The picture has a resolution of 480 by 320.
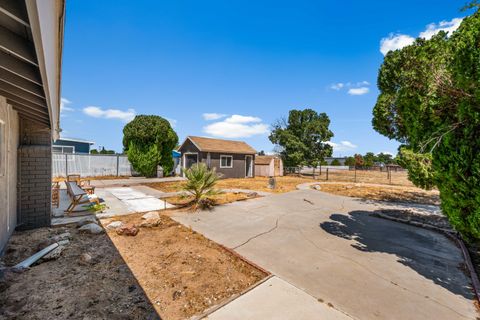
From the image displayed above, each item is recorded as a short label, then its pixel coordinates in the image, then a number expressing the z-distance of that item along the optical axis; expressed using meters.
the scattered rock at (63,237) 4.73
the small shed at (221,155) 18.83
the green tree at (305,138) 26.11
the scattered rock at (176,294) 3.08
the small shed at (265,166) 23.61
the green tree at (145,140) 17.89
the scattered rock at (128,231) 5.36
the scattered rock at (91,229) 5.37
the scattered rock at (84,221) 5.82
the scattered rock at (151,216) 6.29
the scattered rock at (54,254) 3.96
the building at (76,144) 26.03
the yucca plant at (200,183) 8.20
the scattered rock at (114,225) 5.79
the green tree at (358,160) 46.90
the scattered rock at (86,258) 3.98
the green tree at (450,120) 3.13
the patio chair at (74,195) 6.92
